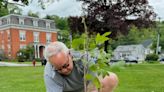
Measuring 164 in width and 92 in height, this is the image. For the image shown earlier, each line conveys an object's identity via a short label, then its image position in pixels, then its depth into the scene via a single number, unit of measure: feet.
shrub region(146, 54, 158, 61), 81.98
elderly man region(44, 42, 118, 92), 4.42
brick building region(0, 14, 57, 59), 87.80
